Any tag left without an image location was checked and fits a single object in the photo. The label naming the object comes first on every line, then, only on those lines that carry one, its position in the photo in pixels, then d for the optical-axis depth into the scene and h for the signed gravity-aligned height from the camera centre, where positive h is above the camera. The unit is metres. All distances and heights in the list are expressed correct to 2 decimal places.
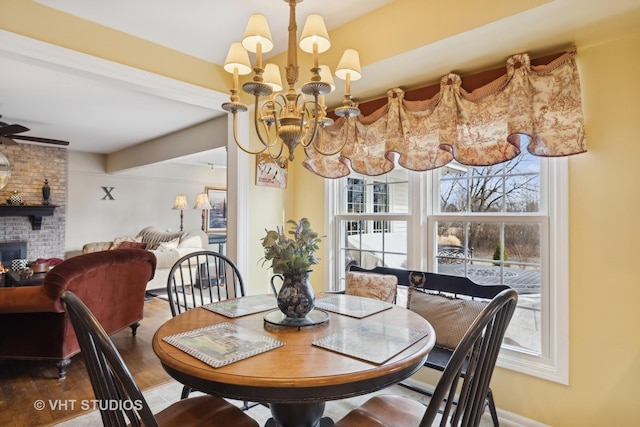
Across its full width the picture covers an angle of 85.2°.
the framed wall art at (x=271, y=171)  3.10 +0.44
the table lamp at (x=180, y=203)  7.13 +0.32
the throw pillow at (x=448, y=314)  2.08 -0.59
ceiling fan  4.06 +1.05
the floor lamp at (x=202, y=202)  6.98 +0.34
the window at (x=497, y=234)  2.01 -0.10
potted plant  1.51 -0.20
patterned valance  1.87 +0.60
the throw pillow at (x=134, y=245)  5.68 -0.43
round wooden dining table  1.03 -0.47
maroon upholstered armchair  2.47 -0.66
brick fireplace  6.01 +0.50
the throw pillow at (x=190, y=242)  6.21 -0.42
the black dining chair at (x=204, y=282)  1.94 -0.66
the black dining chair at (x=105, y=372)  0.90 -0.41
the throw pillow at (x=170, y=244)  6.10 -0.46
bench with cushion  2.06 -0.54
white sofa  5.38 -0.47
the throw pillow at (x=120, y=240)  6.17 -0.40
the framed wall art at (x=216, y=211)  8.26 +0.19
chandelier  1.50 +0.72
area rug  2.15 -1.24
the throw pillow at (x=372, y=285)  2.47 -0.48
